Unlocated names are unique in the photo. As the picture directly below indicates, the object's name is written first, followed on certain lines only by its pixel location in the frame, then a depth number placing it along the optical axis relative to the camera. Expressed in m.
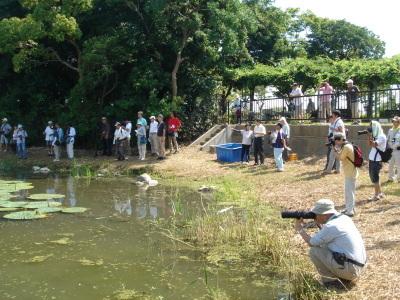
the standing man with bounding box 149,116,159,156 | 21.84
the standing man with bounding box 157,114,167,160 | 21.27
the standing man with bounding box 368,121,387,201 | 11.38
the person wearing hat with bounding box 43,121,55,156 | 24.41
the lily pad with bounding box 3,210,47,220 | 11.89
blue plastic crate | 19.88
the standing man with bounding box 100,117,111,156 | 23.23
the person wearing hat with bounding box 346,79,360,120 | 18.69
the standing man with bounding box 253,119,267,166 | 18.47
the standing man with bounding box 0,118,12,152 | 27.28
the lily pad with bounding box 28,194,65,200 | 14.67
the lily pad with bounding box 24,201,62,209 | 13.13
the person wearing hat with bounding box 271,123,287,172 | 16.84
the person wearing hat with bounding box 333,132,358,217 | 10.08
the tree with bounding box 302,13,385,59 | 46.75
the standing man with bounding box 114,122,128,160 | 22.09
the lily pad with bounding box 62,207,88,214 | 12.71
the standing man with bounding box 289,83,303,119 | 21.38
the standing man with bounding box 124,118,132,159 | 22.23
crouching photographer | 6.60
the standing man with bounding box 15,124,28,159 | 25.05
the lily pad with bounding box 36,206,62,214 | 12.60
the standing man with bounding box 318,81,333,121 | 19.81
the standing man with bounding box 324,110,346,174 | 13.79
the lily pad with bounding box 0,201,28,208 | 13.34
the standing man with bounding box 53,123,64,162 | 23.66
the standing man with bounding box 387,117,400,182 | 12.50
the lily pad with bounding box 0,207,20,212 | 12.95
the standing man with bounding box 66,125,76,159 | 23.30
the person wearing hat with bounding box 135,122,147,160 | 21.58
